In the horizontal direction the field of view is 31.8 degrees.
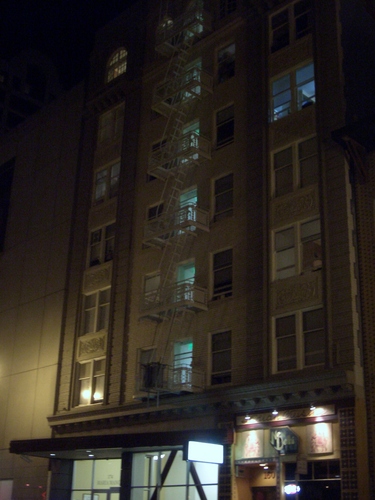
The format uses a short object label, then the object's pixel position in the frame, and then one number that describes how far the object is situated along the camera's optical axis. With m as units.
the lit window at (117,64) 39.75
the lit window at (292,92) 28.33
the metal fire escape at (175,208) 28.03
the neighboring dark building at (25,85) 86.00
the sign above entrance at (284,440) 23.27
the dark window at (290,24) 29.62
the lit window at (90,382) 32.75
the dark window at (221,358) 27.17
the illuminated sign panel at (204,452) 23.47
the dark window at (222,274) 28.34
